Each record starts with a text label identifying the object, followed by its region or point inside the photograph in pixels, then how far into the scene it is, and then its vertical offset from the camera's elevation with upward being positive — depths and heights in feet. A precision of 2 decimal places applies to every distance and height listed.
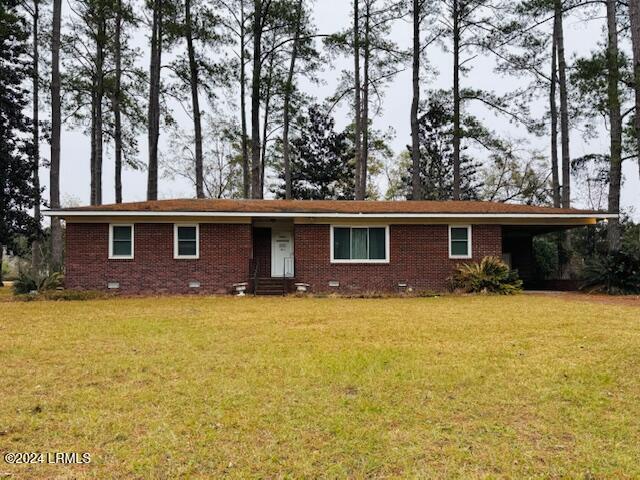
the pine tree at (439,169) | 115.55 +22.14
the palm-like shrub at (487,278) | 49.93 -2.27
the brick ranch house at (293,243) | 49.67 +1.58
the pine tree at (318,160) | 111.24 +23.25
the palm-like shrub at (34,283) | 48.78 -2.58
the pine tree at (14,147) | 67.87 +16.49
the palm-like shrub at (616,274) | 48.91 -1.88
